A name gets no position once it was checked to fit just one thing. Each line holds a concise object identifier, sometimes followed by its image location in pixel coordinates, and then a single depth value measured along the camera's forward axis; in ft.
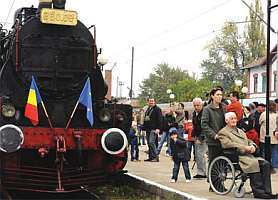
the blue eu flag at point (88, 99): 30.89
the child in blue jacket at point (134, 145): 50.80
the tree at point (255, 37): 205.87
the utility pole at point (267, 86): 37.22
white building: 189.11
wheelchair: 27.45
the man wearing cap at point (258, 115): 41.27
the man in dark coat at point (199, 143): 36.32
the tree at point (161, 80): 306.55
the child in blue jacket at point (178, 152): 32.93
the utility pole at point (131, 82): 174.29
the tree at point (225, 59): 226.38
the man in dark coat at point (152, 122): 48.65
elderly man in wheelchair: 26.99
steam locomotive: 29.53
